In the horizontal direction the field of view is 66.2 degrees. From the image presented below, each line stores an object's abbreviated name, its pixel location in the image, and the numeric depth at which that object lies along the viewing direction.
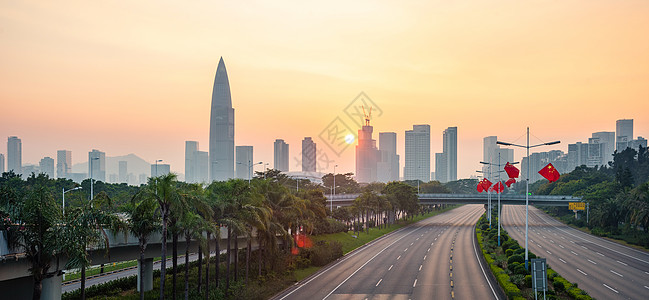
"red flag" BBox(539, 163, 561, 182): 38.27
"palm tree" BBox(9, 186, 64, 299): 23.17
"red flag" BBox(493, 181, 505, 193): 67.58
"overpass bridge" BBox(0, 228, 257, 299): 24.80
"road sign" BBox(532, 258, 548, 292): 28.89
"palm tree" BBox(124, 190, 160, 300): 29.08
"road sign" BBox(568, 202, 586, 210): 117.04
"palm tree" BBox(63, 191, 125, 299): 24.20
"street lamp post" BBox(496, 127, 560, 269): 42.22
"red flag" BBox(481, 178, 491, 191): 80.38
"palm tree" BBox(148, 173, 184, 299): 28.73
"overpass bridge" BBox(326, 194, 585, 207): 131.12
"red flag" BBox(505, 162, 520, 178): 43.53
